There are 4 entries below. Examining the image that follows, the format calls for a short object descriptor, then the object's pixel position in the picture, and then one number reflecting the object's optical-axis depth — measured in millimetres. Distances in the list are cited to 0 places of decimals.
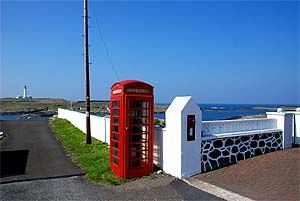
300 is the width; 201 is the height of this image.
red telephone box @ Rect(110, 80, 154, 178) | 7109
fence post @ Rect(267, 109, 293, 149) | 9930
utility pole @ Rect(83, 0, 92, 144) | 12531
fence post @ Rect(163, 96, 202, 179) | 7230
